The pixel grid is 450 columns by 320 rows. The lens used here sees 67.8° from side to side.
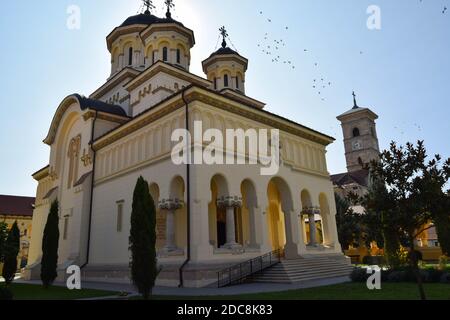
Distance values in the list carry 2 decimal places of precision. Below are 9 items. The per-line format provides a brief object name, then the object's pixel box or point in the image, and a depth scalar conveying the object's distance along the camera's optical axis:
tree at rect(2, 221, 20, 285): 19.19
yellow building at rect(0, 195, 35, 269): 47.88
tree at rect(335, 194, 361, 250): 30.00
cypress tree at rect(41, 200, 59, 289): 17.12
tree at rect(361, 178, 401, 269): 9.72
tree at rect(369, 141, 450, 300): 9.35
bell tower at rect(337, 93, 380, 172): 69.81
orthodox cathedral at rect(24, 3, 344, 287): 15.71
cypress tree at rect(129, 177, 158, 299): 10.95
